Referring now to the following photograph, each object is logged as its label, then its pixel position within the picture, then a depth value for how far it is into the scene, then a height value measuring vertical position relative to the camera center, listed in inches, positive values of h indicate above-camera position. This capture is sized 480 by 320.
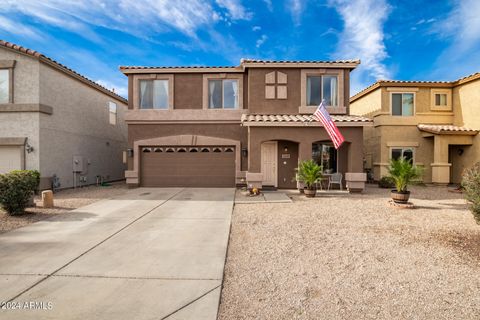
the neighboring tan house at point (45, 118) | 485.7 +88.7
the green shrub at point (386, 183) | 569.1 -55.9
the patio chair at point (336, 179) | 522.9 -42.4
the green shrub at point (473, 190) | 228.7 -29.3
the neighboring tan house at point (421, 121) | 624.4 +99.4
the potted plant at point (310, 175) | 437.1 -29.0
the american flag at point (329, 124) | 413.4 +60.3
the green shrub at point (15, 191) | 307.0 -39.8
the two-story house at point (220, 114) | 559.8 +105.9
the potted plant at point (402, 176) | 361.7 -25.0
